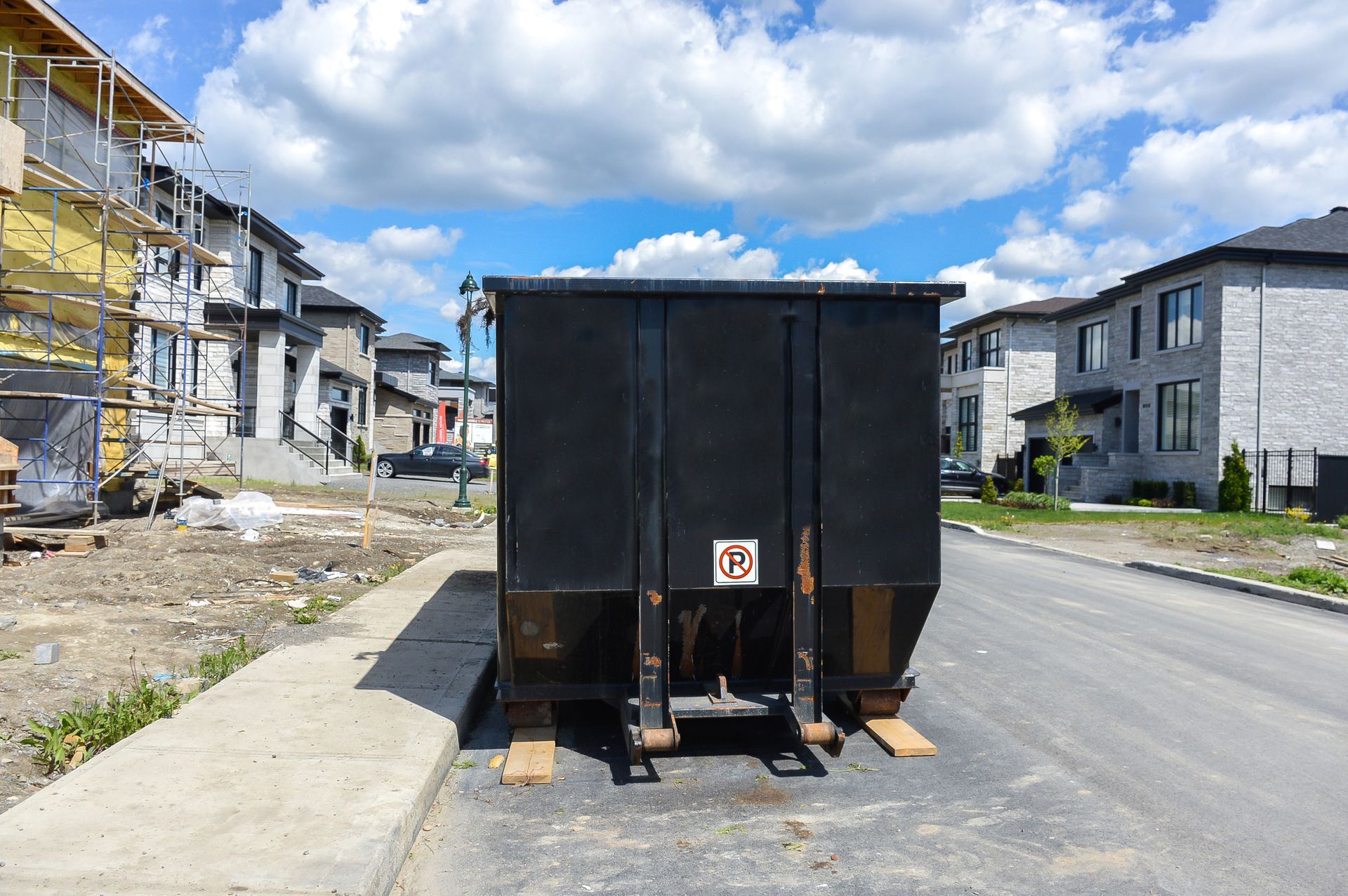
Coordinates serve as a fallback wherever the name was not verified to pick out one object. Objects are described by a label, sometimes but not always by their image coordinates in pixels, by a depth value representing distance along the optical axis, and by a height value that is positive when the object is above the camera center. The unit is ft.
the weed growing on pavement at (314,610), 28.84 -5.33
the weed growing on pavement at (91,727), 16.01 -5.10
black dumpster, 16.46 -0.59
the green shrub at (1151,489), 100.42 -3.47
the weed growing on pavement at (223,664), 21.25 -5.17
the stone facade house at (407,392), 170.50 +10.47
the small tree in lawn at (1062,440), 98.27 +1.59
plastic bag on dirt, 51.83 -3.88
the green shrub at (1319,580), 43.09 -5.62
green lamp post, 77.92 +0.93
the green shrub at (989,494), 108.27 -4.47
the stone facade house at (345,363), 132.57 +12.36
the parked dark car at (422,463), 119.44 -2.27
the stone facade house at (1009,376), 151.02 +12.55
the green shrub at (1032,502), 93.61 -4.69
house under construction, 52.44 +9.24
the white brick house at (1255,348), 93.66 +11.10
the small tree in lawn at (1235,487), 89.35 -2.66
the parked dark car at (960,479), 119.03 -3.12
